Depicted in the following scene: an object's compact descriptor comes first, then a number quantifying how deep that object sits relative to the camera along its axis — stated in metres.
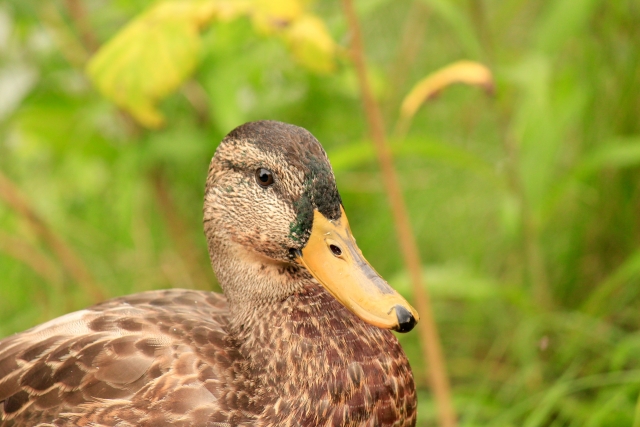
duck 3.14
